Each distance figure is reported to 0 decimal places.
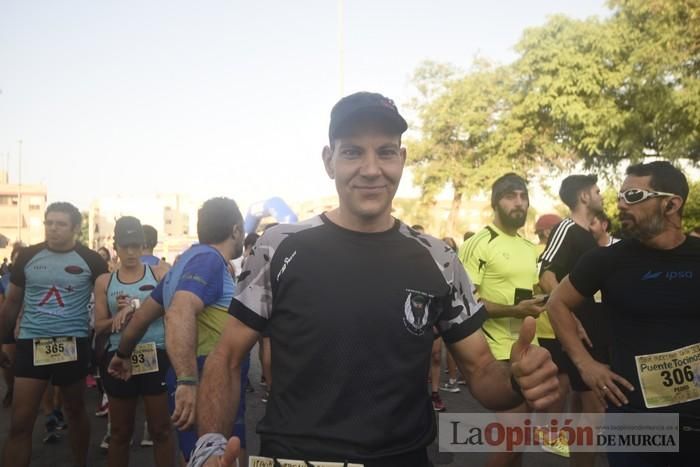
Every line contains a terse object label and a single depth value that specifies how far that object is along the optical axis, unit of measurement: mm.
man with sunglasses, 3123
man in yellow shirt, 4617
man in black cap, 2023
